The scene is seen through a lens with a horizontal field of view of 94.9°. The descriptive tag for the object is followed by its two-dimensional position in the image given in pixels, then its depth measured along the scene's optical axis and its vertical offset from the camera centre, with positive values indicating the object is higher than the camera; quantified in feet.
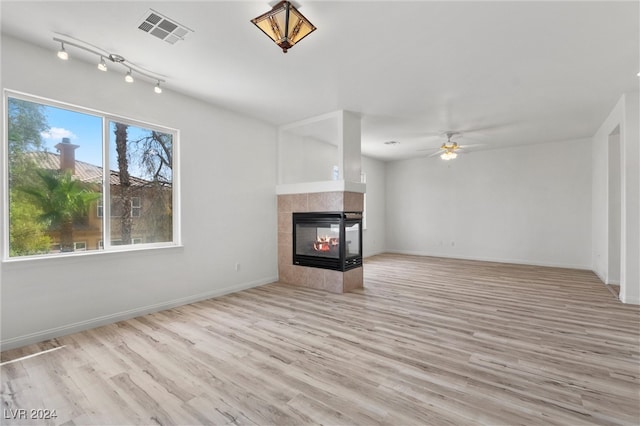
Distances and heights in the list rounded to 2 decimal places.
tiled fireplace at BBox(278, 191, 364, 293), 15.65 -1.68
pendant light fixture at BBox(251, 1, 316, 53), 7.37 +4.98
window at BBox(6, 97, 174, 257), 9.66 +1.22
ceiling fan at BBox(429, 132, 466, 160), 19.45 +4.26
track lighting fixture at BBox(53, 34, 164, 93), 9.22 +5.42
